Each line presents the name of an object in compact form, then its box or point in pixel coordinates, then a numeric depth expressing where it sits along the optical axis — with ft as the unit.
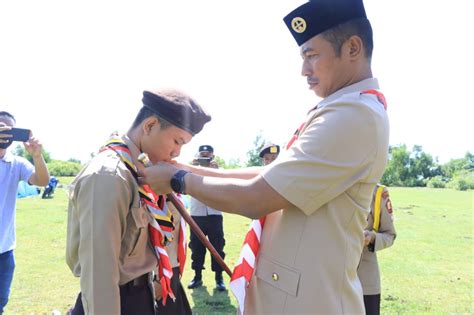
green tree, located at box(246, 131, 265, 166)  118.54
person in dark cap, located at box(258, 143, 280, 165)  24.23
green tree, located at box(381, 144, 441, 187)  210.38
